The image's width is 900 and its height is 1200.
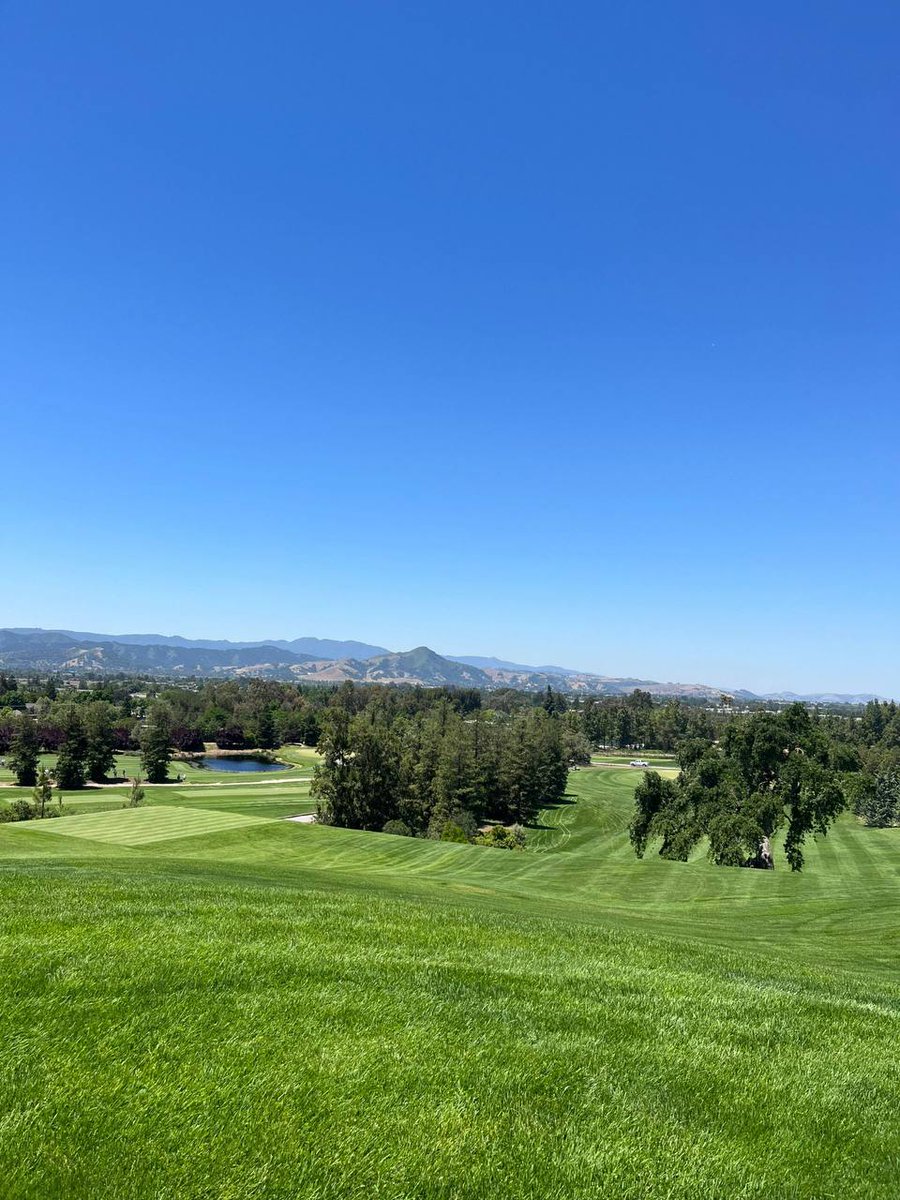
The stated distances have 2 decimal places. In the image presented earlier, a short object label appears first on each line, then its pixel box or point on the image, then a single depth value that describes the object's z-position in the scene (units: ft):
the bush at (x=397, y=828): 200.23
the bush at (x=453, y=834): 198.29
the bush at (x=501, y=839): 191.22
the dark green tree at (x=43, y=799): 187.48
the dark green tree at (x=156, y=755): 338.75
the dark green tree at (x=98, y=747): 325.01
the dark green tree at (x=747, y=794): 114.52
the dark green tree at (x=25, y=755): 306.96
